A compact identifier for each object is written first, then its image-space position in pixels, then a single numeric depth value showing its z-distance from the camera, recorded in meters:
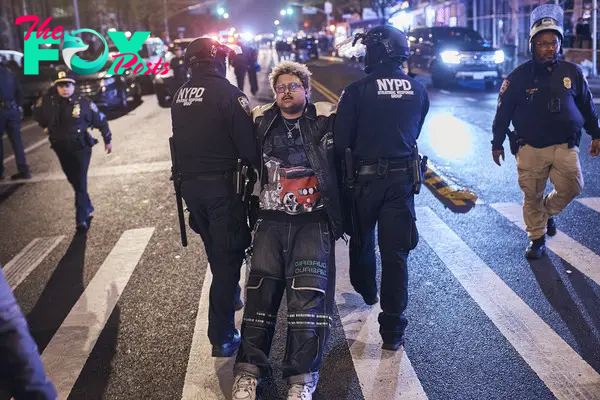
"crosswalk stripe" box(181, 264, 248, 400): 3.84
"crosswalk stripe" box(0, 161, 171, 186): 10.66
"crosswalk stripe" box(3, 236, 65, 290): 6.25
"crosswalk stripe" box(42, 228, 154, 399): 4.25
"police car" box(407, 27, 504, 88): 19.77
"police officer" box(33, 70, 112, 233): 7.23
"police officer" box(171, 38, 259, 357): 3.97
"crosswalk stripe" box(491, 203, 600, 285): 5.45
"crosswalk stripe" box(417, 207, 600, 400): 3.71
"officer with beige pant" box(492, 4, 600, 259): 5.36
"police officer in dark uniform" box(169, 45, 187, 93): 17.89
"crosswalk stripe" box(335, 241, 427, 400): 3.72
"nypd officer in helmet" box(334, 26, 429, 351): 4.06
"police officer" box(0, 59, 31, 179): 10.22
